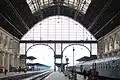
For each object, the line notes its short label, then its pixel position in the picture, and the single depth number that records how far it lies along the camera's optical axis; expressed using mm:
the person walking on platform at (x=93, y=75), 17220
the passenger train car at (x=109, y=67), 18348
